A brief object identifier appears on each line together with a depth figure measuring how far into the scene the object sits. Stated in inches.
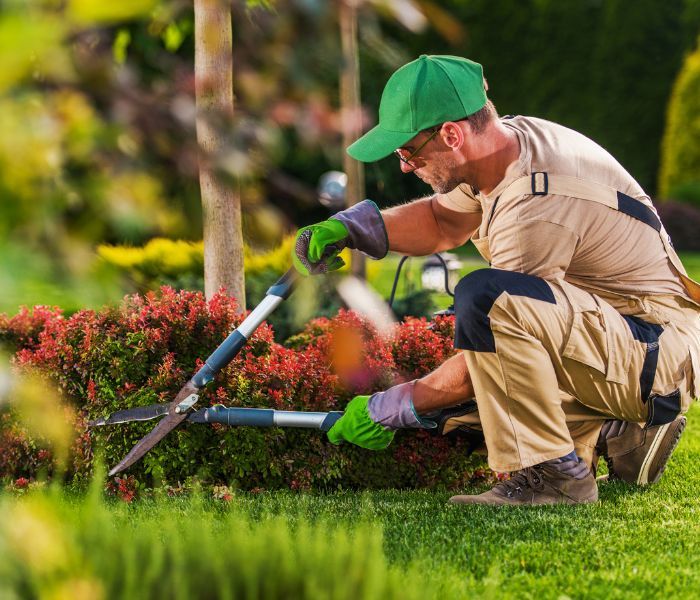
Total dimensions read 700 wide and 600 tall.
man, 236.8
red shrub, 268.1
